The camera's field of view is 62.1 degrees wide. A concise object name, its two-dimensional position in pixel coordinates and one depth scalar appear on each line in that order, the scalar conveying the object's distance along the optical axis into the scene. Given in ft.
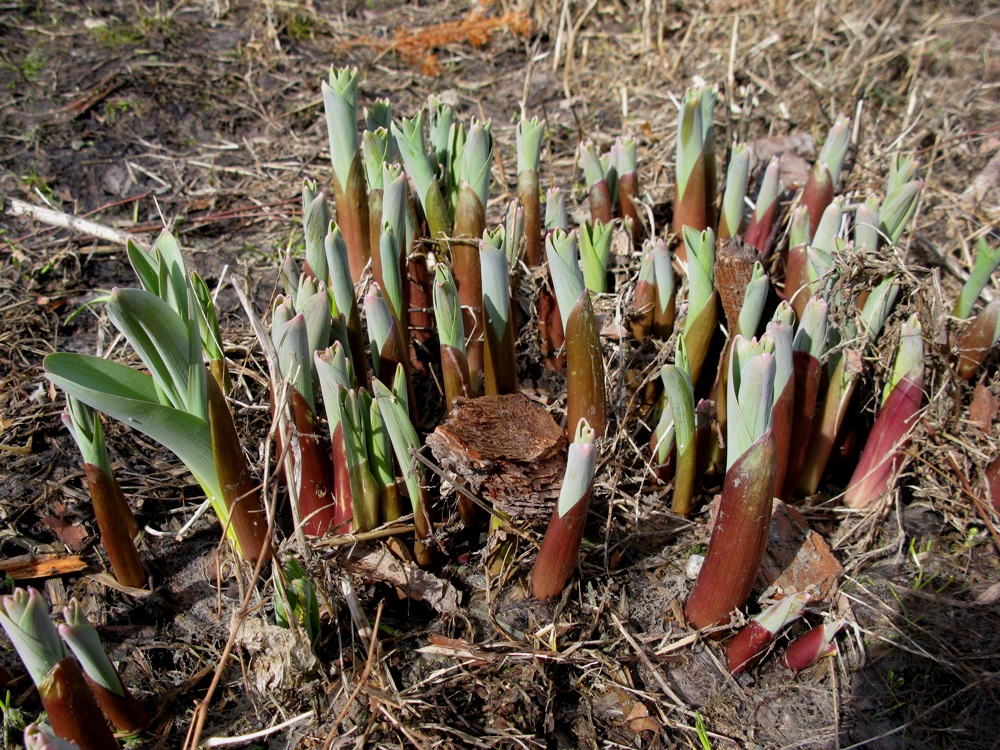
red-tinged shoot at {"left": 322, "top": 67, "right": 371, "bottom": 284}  1.74
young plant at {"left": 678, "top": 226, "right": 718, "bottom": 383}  1.62
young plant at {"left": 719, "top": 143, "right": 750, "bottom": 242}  1.92
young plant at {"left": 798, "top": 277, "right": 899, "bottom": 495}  1.67
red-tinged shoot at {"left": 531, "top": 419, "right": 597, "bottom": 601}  1.25
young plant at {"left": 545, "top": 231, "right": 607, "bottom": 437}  1.46
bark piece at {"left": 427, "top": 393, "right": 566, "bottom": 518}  1.40
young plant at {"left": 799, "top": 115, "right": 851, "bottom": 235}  1.93
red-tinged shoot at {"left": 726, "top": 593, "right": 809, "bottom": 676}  1.36
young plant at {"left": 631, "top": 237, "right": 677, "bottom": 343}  1.74
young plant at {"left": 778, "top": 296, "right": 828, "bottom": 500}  1.54
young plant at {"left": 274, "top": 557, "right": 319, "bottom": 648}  1.33
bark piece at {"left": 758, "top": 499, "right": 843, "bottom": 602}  1.55
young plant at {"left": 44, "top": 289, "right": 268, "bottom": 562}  1.17
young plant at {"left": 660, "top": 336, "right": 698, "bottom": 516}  1.44
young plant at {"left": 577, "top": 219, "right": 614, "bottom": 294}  1.74
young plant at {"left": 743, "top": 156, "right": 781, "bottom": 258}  1.96
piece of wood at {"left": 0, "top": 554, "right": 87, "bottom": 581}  1.53
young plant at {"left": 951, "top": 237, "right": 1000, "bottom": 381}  1.77
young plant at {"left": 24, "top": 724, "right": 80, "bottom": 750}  1.02
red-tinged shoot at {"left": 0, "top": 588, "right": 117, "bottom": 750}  1.10
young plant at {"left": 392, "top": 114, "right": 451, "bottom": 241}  1.72
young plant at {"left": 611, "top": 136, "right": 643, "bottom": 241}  2.04
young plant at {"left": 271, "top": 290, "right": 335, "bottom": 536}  1.40
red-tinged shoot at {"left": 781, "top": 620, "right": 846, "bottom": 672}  1.41
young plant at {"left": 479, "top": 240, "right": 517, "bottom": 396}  1.51
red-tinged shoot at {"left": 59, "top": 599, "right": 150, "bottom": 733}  1.16
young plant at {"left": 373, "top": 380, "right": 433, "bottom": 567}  1.38
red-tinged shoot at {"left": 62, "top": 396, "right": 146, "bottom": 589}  1.38
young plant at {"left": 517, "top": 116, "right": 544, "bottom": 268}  1.90
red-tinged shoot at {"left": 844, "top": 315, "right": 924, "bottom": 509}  1.65
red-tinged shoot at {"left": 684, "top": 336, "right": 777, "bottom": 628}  1.25
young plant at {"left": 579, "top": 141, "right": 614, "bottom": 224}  1.98
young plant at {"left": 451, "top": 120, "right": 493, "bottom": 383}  1.73
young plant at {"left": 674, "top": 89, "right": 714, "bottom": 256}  1.89
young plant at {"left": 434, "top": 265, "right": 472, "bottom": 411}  1.47
